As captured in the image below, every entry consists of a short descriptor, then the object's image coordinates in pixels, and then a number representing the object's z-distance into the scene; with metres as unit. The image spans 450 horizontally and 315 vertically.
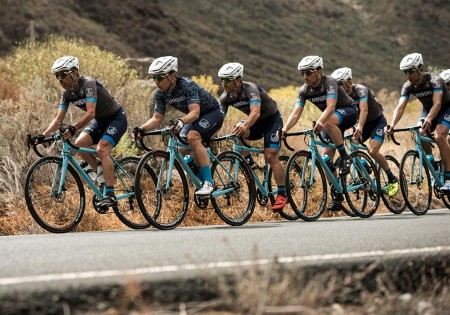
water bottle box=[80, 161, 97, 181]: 10.85
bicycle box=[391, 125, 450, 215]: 13.12
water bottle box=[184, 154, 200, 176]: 10.81
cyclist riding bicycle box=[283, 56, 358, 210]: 12.27
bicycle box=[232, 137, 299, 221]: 11.91
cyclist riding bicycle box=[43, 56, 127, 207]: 10.49
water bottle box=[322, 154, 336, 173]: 12.52
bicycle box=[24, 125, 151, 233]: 10.08
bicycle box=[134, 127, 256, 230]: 10.39
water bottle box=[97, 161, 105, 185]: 10.69
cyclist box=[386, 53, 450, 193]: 13.40
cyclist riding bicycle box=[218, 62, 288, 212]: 11.56
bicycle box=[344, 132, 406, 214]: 13.30
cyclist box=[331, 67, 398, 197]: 13.27
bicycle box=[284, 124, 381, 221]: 12.04
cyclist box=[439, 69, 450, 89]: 15.73
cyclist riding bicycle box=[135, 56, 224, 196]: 10.59
